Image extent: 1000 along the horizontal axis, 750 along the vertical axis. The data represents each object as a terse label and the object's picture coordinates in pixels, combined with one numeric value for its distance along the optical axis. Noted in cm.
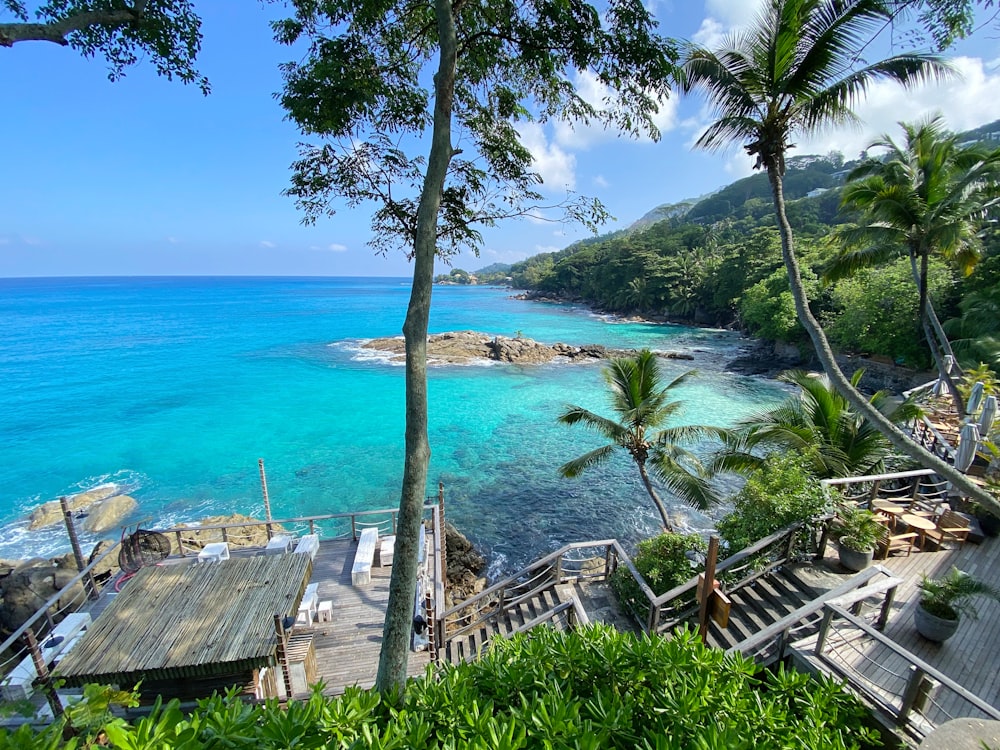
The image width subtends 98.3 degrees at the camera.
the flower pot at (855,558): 658
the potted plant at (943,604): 516
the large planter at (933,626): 524
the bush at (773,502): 691
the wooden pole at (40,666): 554
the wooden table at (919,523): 729
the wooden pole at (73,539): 988
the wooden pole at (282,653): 568
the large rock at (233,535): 1343
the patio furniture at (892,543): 711
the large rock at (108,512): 1541
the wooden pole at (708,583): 521
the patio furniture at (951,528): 745
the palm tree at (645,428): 1097
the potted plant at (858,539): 661
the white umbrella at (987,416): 670
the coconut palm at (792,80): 494
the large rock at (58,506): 1593
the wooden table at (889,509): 758
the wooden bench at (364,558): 870
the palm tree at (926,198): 887
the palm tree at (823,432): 906
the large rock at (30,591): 1043
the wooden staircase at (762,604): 618
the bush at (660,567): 761
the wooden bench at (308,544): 923
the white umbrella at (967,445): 647
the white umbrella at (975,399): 714
